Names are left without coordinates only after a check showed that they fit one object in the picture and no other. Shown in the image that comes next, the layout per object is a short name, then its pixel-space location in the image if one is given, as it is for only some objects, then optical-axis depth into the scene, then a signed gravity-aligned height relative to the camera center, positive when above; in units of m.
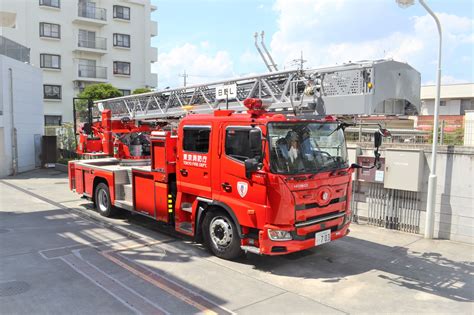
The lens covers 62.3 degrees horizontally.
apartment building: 34.62 +7.76
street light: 8.27 -1.04
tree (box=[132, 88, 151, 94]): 30.19 +2.73
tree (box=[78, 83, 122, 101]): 29.34 +2.50
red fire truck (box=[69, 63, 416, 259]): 5.97 -0.76
